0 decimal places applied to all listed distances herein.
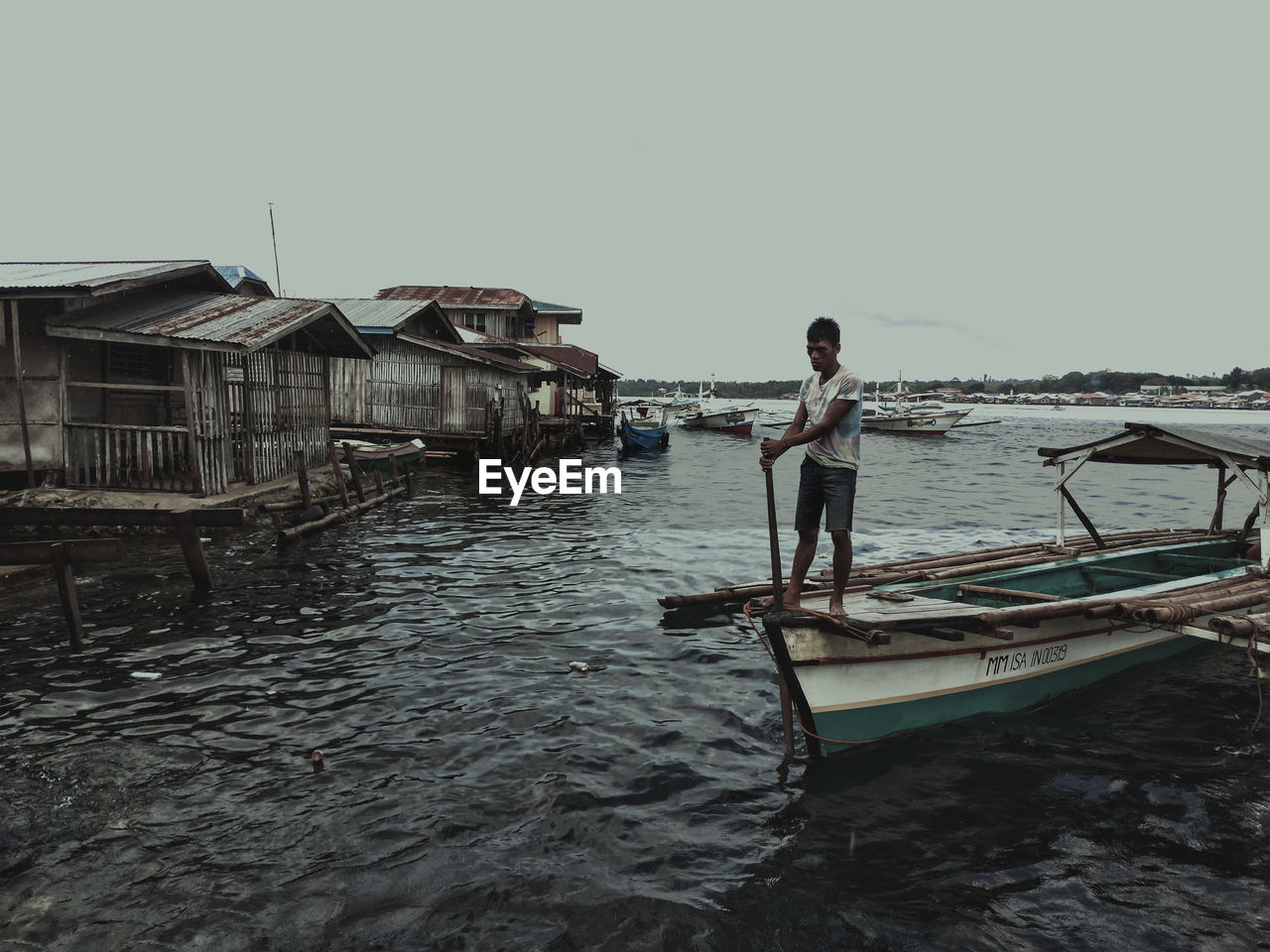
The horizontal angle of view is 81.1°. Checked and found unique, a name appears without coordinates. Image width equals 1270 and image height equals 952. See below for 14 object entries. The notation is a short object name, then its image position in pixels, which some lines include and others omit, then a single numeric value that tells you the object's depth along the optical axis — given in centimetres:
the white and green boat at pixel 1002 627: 536
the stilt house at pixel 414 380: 2430
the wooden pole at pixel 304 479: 1329
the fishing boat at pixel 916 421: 5662
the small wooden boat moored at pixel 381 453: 1836
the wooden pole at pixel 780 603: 518
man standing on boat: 549
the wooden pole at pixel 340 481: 1473
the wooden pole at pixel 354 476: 1569
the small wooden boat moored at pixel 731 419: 5916
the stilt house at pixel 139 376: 1219
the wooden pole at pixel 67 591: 714
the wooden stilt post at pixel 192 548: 893
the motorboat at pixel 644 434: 3756
